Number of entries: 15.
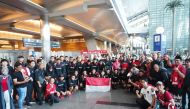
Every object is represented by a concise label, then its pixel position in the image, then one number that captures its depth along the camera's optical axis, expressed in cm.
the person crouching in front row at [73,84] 626
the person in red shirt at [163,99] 337
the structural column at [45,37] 1022
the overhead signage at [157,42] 611
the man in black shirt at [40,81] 492
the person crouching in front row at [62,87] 568
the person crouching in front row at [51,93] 497
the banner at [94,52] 1074
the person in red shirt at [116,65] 830
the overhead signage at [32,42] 827
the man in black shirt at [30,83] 479
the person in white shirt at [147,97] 384
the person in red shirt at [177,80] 406
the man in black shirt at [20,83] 412
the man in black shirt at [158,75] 423
